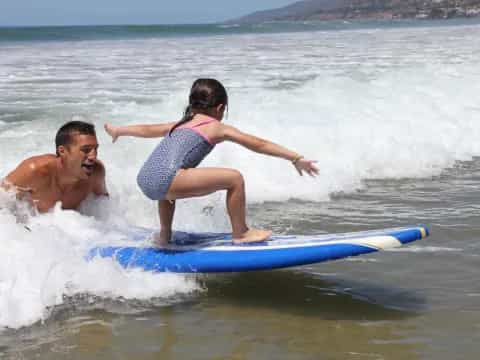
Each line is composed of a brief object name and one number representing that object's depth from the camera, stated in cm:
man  875
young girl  813
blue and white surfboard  780
